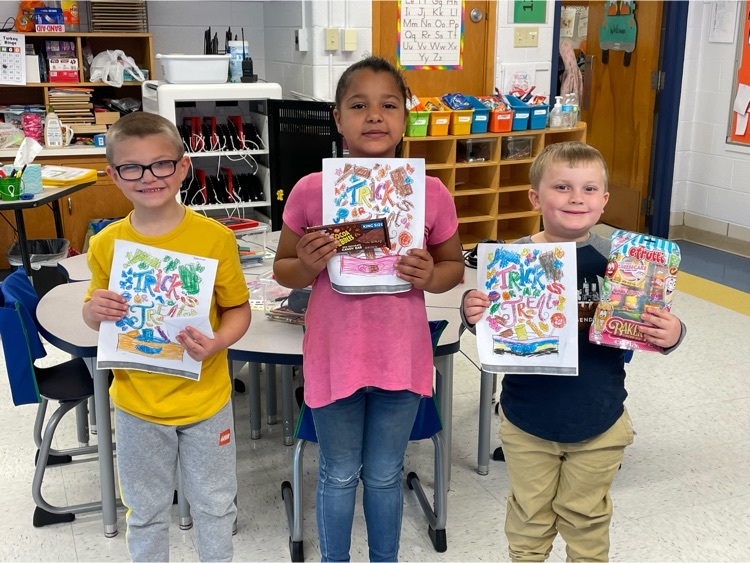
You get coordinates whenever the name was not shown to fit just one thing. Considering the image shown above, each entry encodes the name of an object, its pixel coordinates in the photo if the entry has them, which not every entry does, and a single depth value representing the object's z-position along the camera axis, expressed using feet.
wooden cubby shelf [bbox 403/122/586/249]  15.75
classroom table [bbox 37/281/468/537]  6.45
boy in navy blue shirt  5.18
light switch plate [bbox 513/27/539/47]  16.52
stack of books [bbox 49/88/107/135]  15.46
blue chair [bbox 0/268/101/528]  6.77
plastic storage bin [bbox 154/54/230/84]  13.41
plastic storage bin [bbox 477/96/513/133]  15.58
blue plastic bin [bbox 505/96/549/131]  15.85
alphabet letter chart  15.56
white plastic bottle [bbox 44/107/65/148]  15.15
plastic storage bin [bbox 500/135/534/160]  16.31
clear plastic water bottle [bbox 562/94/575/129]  16.42
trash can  13.65
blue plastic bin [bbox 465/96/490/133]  15.49
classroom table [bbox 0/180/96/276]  11.50
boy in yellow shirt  5.24
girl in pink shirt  5.22
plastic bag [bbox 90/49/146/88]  15.31
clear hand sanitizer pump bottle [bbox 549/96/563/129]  16.29
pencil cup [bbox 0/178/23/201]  11.53
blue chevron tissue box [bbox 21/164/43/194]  11.89
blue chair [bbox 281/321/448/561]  6.50
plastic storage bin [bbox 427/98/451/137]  15.15
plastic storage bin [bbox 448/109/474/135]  15.29
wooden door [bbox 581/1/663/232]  18.35
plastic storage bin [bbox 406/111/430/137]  14.92
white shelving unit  13.42
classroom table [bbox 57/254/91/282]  8.27
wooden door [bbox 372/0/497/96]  15.71
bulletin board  16.43
